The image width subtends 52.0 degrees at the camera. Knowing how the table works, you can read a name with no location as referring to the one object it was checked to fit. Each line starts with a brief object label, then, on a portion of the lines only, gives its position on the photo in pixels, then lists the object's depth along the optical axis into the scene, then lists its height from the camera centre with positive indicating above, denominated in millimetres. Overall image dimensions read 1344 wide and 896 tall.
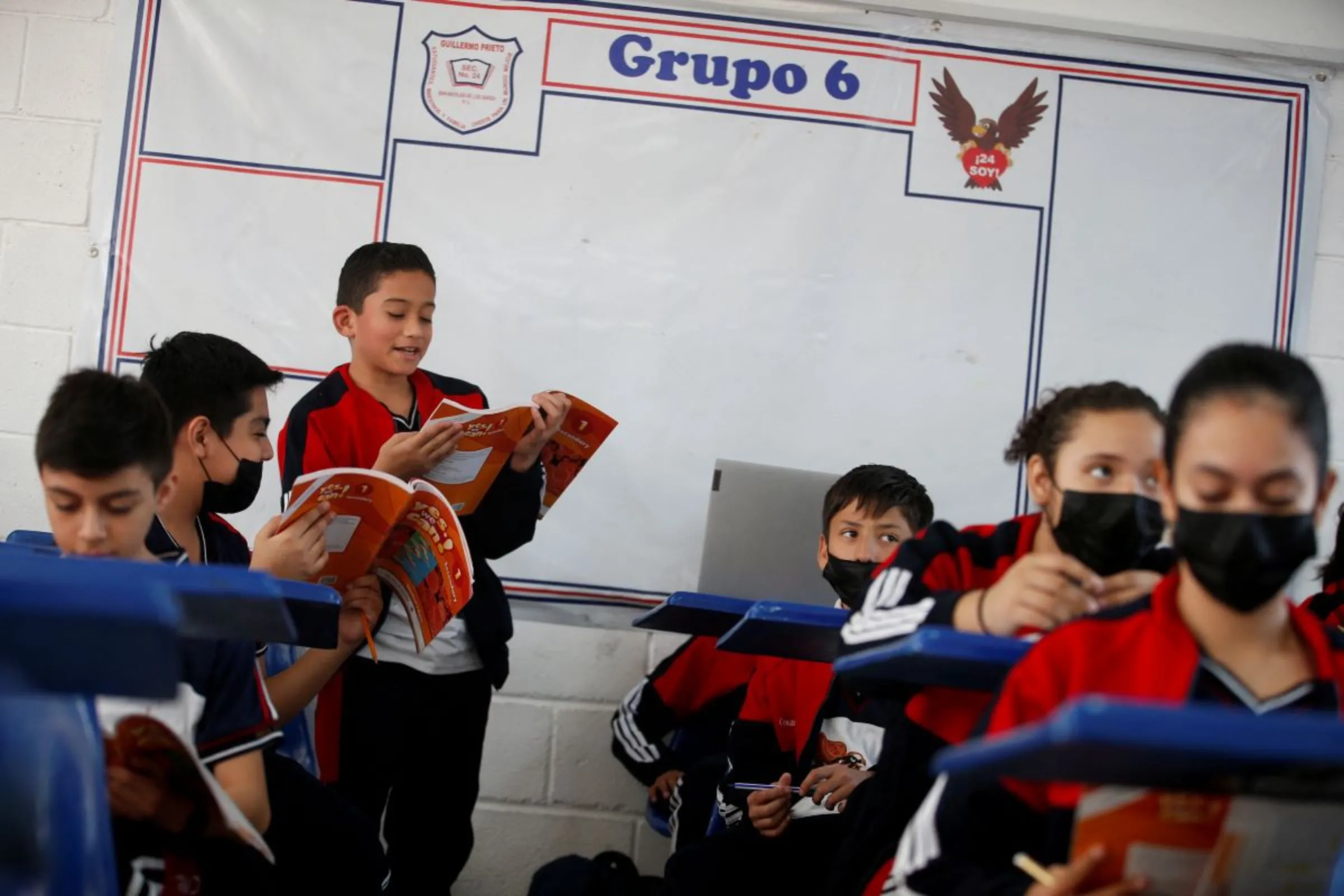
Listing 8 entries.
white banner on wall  3193 +620
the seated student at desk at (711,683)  2361 -411
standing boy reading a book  2438 -324
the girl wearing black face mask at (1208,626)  1159 -85
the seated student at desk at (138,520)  1470 -106
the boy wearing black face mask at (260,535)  1741 -136
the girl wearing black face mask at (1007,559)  1461 -54
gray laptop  2900 -104
